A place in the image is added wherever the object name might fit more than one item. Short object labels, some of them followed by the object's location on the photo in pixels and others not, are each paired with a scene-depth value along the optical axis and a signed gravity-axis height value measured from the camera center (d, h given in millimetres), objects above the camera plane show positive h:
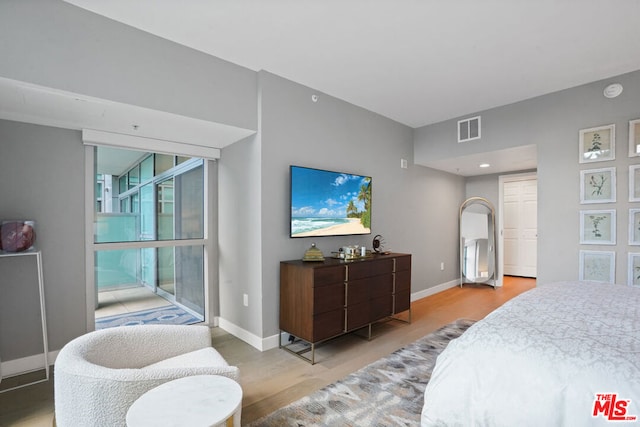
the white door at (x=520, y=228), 6520 -378
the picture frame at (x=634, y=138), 3066 +725
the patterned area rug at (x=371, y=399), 1941 -1313
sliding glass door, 3037 -133
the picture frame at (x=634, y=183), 3065 +272
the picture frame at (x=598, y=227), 3205 -176
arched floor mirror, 5730 -617
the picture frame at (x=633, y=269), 3059 -589
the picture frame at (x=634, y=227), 3064 -167
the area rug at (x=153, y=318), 3094 -1145
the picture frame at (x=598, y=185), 3213 +267
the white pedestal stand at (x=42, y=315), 2387 -809
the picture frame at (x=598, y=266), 3201 -587
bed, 1095 -634
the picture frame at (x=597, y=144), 3217 +712
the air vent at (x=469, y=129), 4199 +1137
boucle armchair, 1368 -801
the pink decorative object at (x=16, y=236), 2309 -170
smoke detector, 3174 +1247
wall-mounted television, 3193 +101
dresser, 2785 -840
